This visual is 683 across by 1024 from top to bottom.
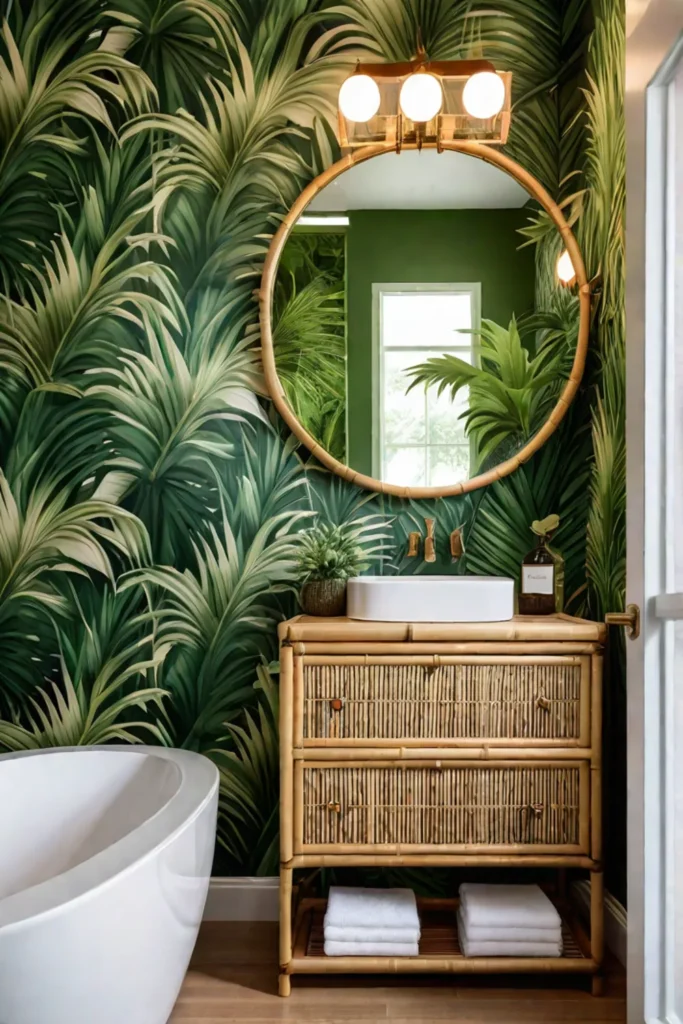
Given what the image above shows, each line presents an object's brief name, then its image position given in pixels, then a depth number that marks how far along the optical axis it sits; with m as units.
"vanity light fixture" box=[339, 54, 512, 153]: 2.25
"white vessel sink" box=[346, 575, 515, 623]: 2.06
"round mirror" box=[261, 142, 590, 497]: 2.45
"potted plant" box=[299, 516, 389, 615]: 2.31
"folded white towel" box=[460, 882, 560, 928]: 2.03
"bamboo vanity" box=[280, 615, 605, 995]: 2.01
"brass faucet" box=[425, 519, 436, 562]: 2.44
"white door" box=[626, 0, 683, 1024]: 1.47
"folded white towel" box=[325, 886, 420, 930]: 2.04
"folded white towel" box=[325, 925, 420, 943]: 2.03
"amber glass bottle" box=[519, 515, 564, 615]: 2.36
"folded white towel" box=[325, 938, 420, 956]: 2.03
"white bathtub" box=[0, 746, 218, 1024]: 1.30
